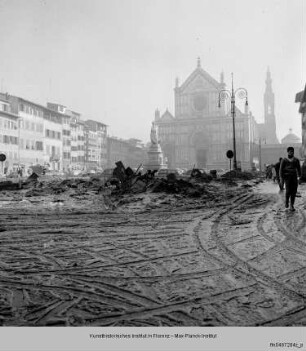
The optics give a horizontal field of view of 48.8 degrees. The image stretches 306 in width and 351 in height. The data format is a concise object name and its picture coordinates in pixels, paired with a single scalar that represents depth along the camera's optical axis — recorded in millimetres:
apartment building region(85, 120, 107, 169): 82438
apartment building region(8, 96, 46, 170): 54625
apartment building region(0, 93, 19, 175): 50375
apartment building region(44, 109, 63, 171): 63281
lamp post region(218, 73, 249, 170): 27094
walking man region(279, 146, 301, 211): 8750
